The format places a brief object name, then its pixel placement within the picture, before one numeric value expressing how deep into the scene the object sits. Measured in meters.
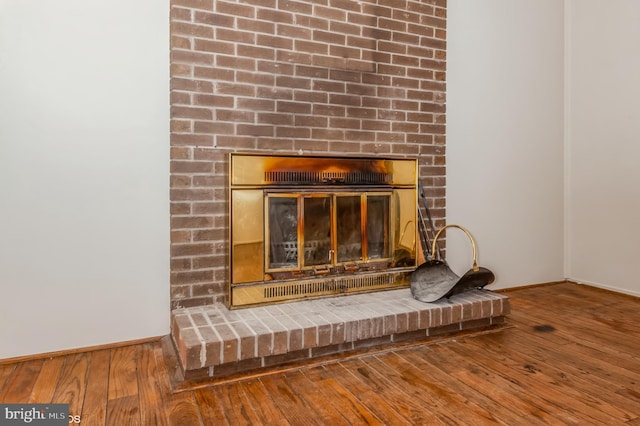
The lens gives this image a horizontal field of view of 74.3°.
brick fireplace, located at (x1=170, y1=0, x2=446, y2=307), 2.13
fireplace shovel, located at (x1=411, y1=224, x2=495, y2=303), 2.29
